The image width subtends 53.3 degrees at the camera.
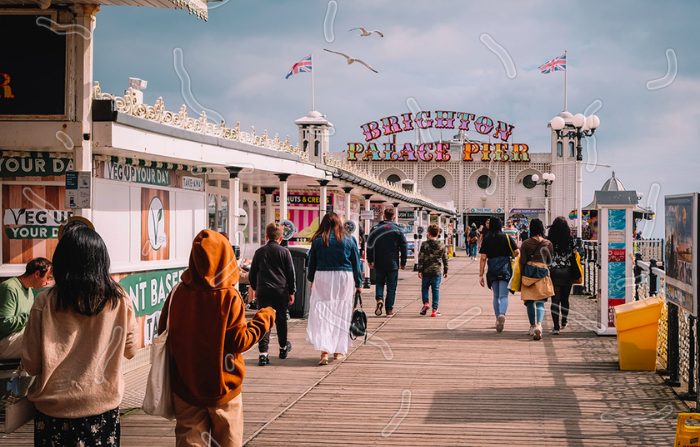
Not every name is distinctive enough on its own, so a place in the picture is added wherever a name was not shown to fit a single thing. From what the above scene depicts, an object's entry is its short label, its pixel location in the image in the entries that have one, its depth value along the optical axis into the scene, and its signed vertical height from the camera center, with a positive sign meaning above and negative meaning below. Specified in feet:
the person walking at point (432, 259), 40.37 -1.69
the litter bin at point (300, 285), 40.14 -3.21
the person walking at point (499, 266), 35.35 -1.81
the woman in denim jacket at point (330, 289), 27.55 -2.37
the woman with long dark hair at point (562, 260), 34.78 -1.48
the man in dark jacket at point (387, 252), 40.73 -1.30
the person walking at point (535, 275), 33.00 -2.12
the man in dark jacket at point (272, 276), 26.89 -1.84
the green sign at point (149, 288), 26.71 -2.37
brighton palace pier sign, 207.31 +25.10
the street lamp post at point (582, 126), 70.95 +10.92
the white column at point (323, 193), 52.85 +2.79
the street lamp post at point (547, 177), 116.78 +8.93
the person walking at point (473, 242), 126.72 -2.14
